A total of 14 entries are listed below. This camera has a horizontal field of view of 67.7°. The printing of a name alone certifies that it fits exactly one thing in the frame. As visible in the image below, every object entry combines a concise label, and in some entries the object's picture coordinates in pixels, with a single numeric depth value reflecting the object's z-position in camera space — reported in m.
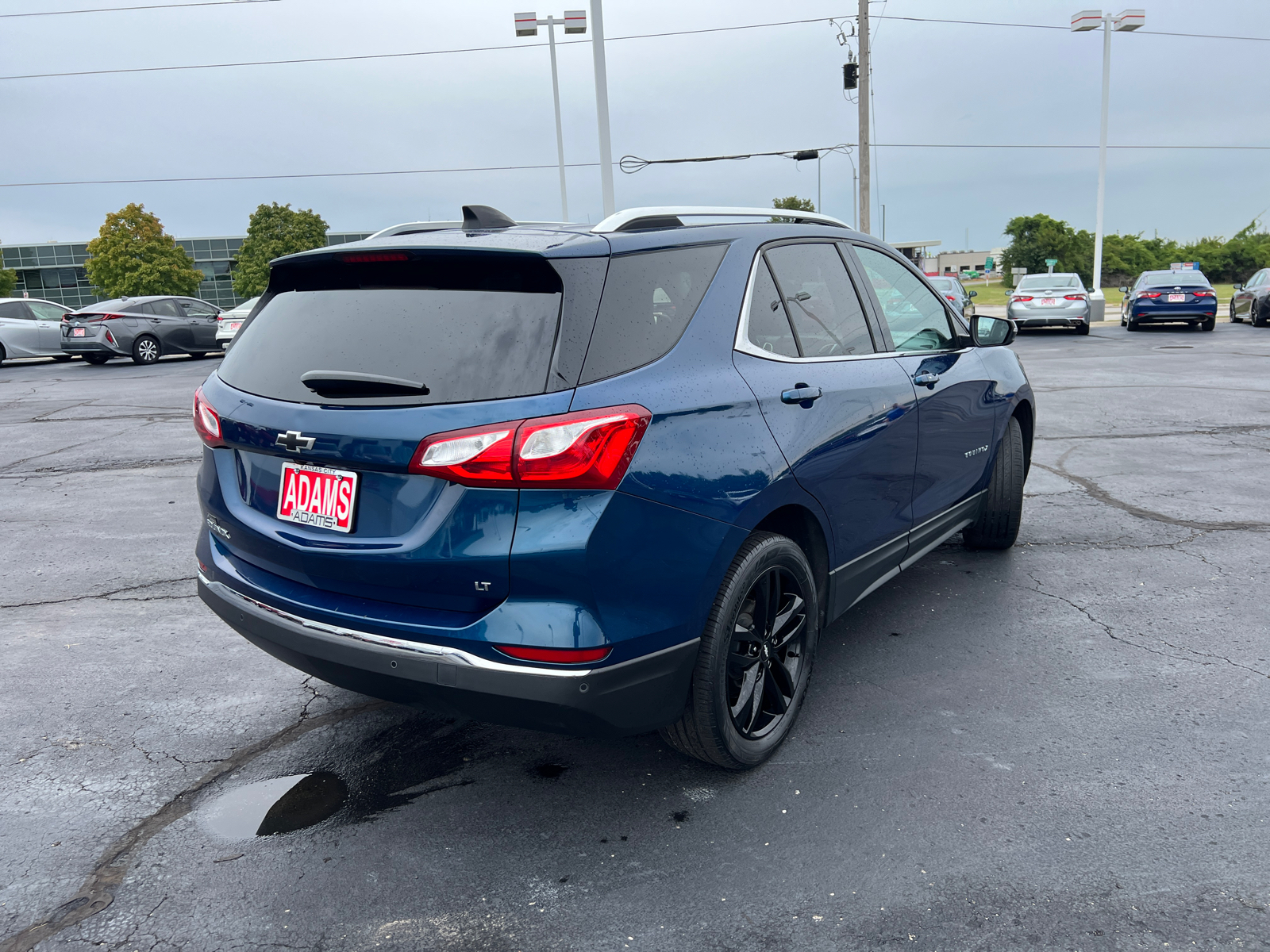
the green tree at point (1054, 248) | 86.69
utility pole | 28.91
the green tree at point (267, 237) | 67.94
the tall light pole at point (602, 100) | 18.47
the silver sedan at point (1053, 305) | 23.83
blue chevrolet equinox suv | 2.44
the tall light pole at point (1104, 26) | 33.66
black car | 24.25
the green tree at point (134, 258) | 62.22
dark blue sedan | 23.64
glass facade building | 83.56
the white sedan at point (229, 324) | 22.02
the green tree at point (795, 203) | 65.18
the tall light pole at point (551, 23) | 22.14
